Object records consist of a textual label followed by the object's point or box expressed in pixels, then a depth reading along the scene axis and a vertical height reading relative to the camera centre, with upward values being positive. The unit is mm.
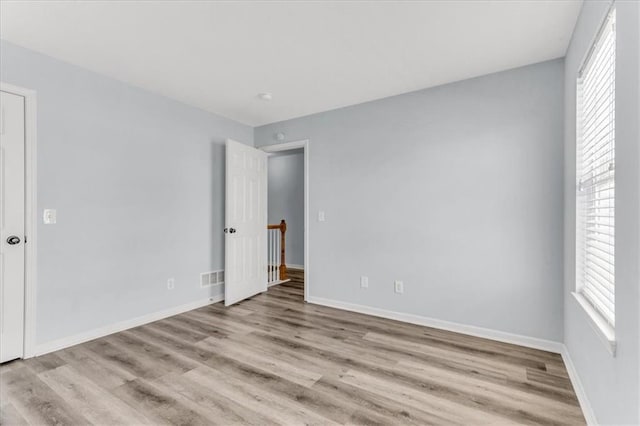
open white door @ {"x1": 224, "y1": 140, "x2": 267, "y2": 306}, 3953 -167
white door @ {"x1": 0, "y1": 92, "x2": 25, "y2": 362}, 2377 -122
